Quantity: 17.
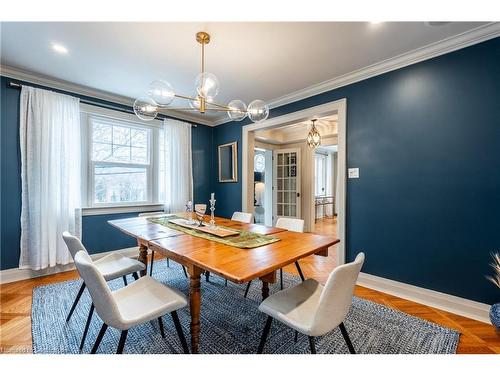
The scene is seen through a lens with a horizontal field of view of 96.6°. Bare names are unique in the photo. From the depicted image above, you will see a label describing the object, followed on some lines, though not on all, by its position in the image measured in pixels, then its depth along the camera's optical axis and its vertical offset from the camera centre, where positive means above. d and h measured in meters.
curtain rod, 3.08 +1.15
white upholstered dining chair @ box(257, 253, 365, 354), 1.01 -0.68
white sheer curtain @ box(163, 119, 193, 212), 3.83 +0.36
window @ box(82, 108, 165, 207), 3.21 +0.38
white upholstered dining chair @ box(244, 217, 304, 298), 2.24 -0.42
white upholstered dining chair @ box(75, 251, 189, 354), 1.04 -0.68
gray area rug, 1.51 -1.11
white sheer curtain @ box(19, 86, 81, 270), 2.63 +0.13
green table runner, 1.51 -0.40
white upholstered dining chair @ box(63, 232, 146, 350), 1.52 -0.69
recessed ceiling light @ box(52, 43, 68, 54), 2.08 +1.30
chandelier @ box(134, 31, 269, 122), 1.77 +0.72
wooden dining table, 1.10 -0.41
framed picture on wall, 4.16 +0.44
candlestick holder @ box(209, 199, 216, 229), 2.01 -0.35
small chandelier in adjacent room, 4.30 +0.92
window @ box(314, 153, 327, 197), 8.25 +0.40
